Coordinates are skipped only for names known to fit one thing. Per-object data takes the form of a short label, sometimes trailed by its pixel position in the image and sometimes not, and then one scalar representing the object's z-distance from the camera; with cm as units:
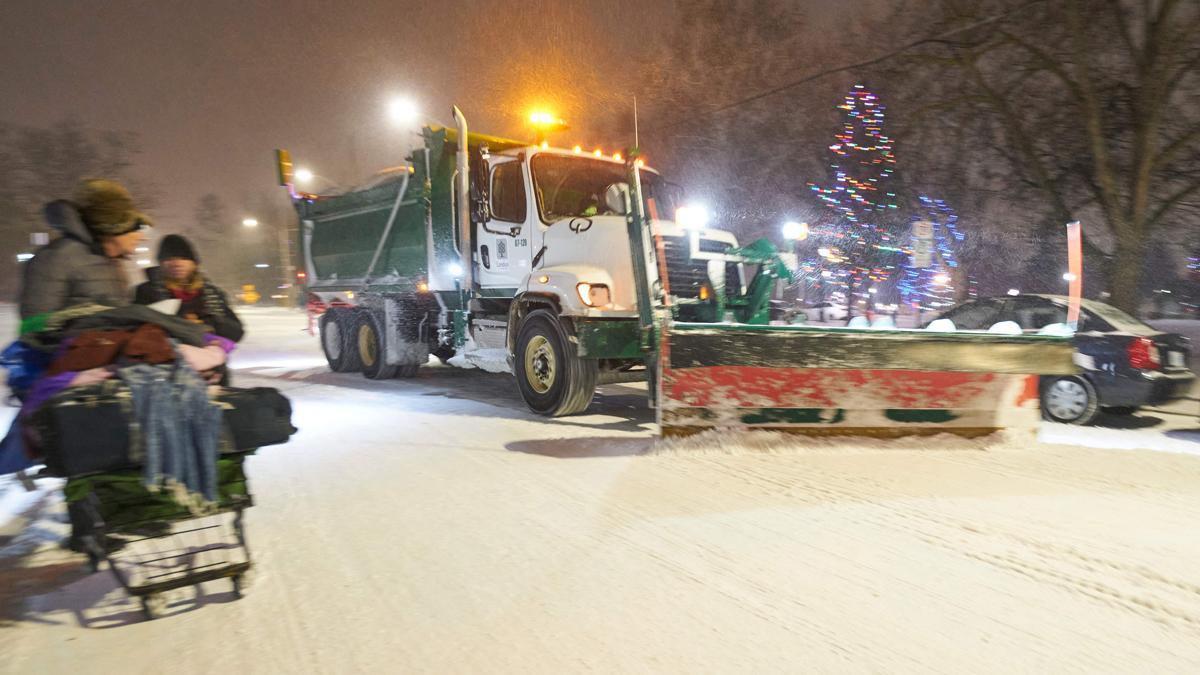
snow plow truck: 579
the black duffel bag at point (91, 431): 273
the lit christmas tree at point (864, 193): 1357
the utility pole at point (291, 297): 4408
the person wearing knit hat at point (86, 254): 313
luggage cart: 299
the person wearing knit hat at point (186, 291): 356
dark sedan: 713
